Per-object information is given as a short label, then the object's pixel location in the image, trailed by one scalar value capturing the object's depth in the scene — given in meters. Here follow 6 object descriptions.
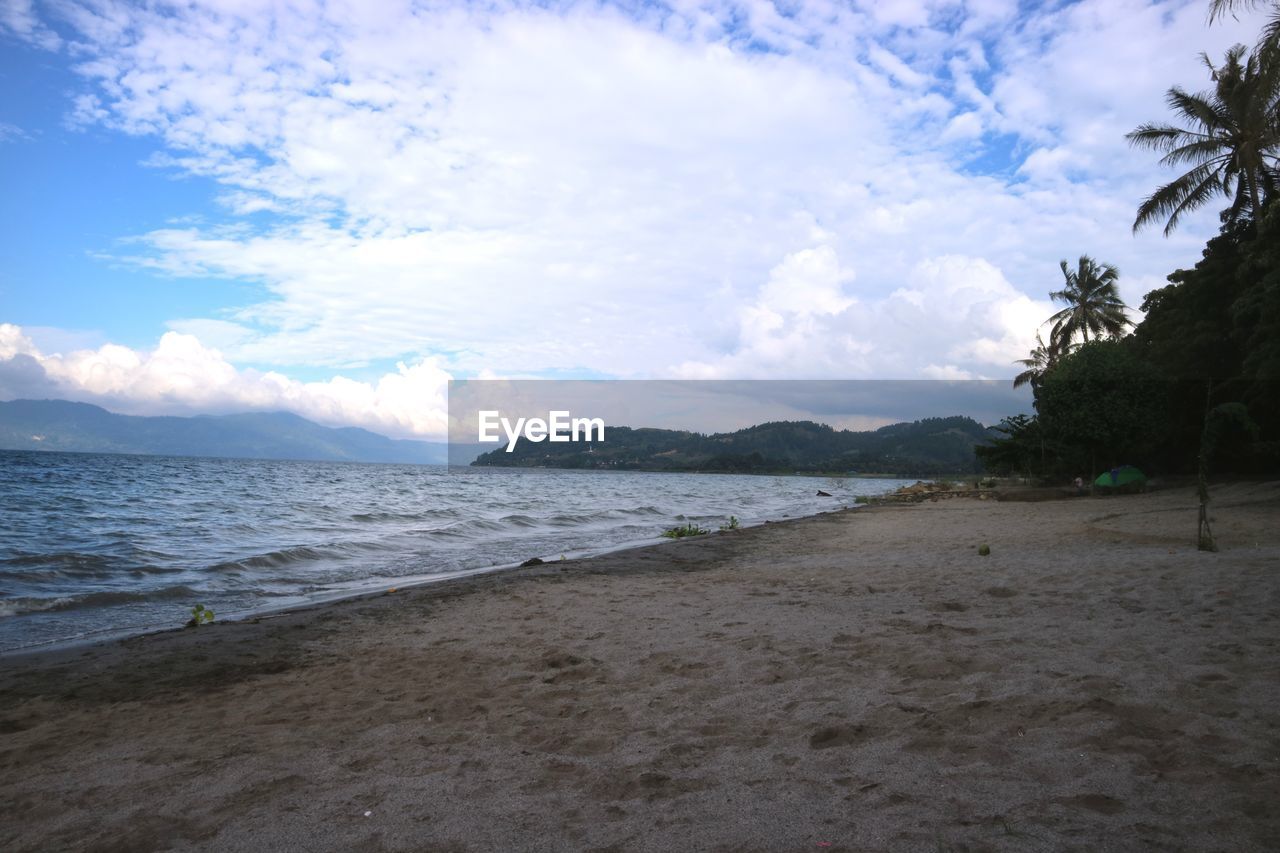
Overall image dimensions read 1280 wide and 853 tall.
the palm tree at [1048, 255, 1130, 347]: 42.75
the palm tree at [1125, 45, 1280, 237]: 20.89
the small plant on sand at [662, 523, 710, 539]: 18.08
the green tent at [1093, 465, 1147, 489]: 26.08
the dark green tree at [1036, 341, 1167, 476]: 26.30
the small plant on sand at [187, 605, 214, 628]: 8.12
